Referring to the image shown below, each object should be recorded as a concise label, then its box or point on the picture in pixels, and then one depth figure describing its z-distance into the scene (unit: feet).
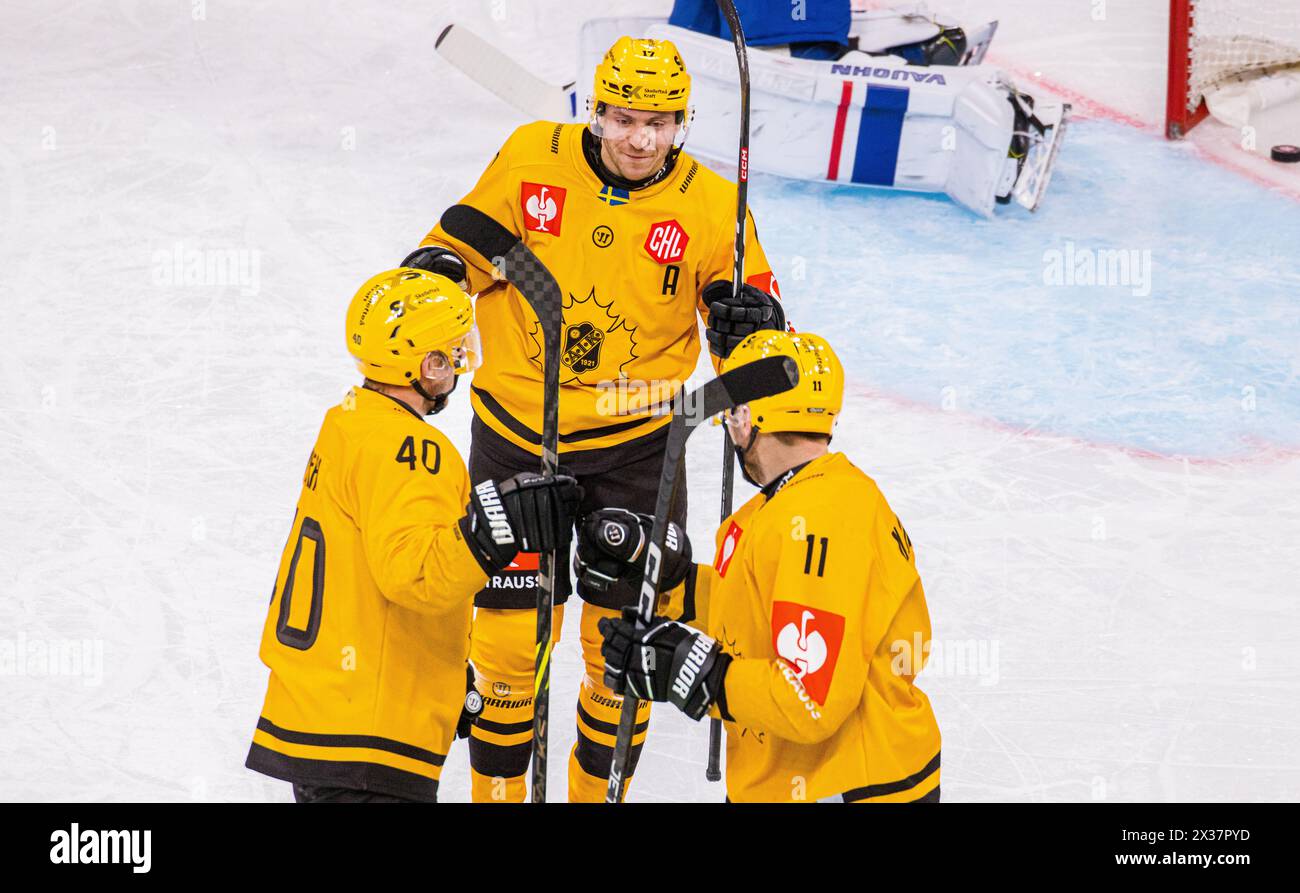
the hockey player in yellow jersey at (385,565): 16.11
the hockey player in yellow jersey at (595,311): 20.88
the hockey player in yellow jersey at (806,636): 15.21
